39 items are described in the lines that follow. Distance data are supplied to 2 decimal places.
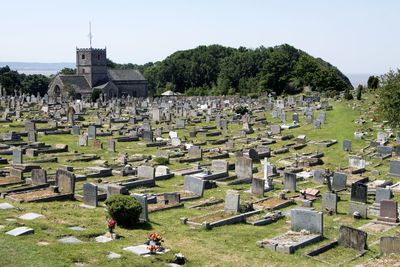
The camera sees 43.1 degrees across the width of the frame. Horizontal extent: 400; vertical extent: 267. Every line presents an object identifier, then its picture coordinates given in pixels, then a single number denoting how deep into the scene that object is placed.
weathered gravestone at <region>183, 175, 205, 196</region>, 19.58
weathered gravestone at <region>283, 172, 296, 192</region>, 20.80
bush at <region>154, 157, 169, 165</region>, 26.60
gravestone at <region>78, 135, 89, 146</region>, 32.44
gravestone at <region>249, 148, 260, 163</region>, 28.11
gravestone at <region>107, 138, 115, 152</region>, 30.46
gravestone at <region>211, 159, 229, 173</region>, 23.62
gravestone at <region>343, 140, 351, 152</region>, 31.59
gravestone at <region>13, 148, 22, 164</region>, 23.96
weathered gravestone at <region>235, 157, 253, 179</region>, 23.16
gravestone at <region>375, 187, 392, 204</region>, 18.88
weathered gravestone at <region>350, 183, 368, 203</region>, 19.22
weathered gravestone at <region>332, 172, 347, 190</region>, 21.89
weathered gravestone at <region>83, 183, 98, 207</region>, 16.86
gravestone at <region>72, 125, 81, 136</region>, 36.78
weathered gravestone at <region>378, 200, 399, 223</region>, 16.39
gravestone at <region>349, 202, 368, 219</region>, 17.11
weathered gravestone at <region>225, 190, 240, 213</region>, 16.62
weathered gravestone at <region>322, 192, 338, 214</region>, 17.56
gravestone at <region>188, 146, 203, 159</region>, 28.52
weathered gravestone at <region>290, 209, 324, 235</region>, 14.50
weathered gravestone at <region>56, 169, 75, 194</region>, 18.22
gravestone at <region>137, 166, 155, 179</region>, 21.62
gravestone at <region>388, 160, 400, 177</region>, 24.22
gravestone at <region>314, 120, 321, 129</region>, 40.88
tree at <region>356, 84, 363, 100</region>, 56.12
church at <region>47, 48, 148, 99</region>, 82.31
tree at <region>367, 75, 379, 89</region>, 64.75
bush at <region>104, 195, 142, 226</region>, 14.15
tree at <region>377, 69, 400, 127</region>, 36.75
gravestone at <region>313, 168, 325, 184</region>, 23.10
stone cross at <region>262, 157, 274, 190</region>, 21.23
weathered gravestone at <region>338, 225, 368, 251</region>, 13.52
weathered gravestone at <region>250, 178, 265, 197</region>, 19.85
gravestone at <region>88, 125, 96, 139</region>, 35.56
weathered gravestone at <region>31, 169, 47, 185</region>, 19.44
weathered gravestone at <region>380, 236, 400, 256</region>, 13.04
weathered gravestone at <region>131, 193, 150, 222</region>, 15.10
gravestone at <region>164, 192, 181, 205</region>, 17.83
